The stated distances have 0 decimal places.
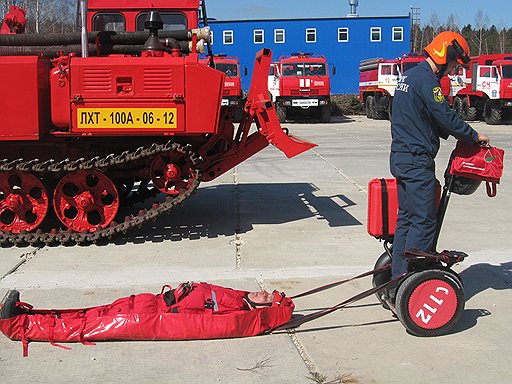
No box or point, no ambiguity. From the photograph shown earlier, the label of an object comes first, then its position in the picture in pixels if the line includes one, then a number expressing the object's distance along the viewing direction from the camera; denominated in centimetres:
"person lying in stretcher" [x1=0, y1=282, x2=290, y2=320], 510
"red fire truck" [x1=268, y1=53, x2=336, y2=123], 2733
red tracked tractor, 780
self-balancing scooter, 508
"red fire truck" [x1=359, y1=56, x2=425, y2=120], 2895
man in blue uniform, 510
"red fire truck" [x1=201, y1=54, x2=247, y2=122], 2238
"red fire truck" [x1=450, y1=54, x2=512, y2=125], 2616
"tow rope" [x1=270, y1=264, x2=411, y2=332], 525
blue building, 4806
